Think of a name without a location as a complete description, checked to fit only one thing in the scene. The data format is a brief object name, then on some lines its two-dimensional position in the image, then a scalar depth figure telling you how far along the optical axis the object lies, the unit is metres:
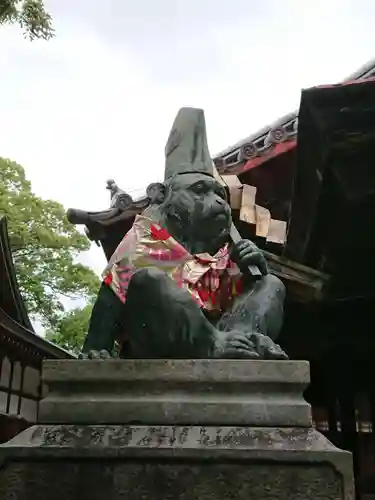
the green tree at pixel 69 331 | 19.23
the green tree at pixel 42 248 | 17.53
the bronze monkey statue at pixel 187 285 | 2.85
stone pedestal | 2.39
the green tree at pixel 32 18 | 6.93
